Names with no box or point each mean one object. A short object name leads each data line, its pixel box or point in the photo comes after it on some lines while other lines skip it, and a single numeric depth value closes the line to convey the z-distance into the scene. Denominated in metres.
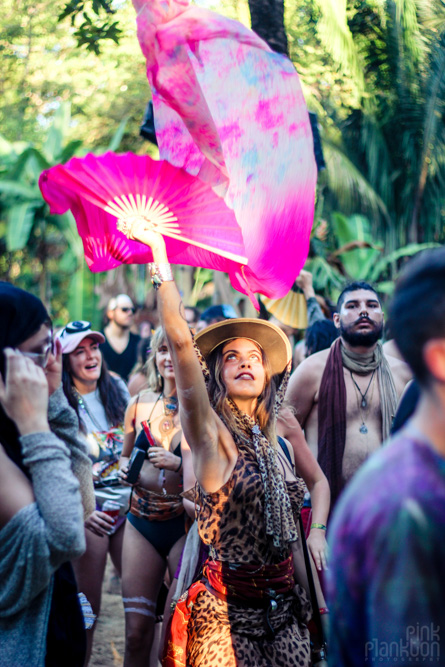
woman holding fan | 2.36
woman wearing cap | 3.81
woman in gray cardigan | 1.73
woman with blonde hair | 3.53
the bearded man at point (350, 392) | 3.95
